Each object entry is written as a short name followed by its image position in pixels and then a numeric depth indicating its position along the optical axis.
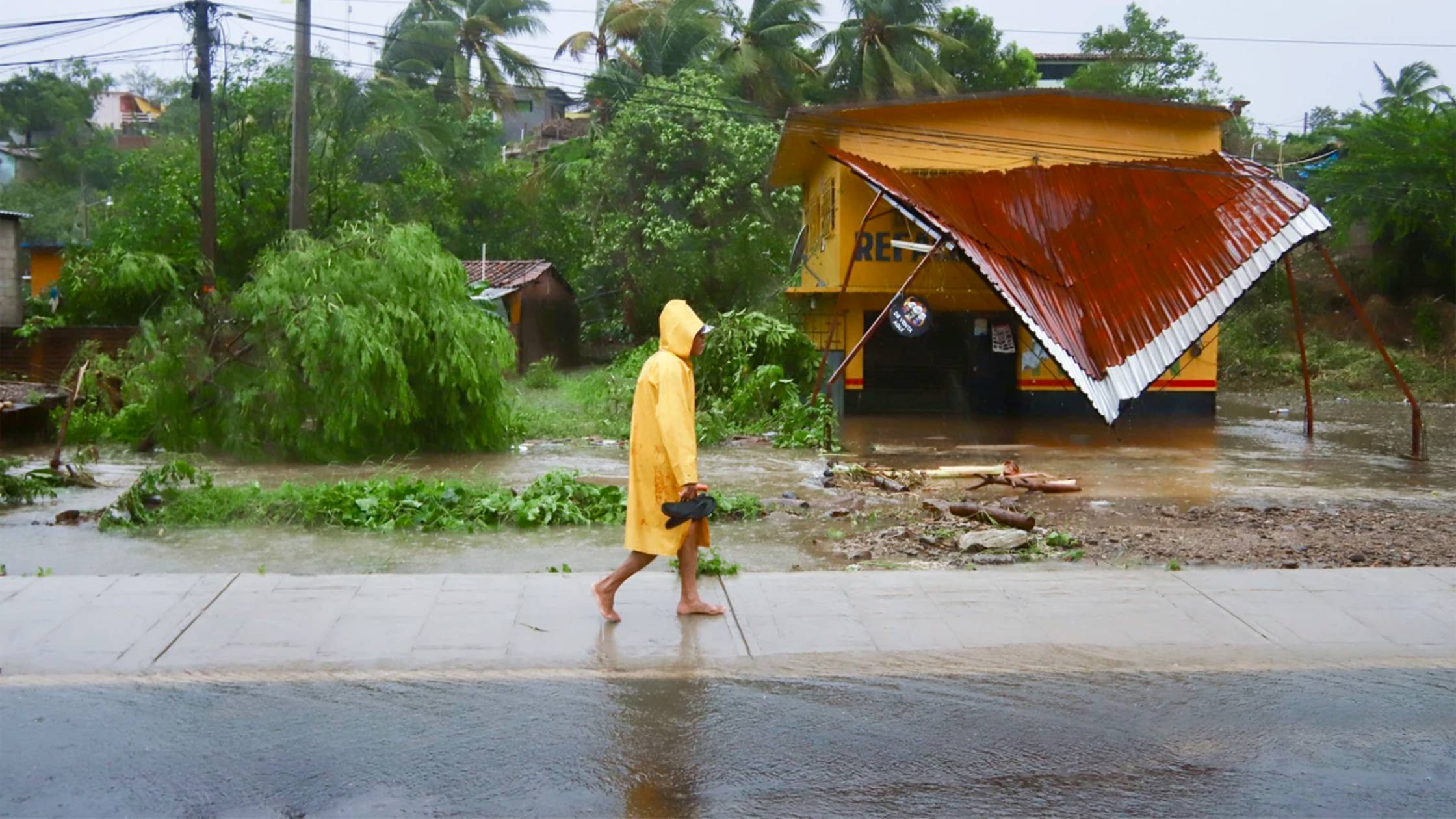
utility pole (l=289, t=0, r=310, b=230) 18.30
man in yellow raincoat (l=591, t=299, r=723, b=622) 6.64
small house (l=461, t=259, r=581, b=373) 32.44
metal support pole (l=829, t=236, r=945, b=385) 16.61
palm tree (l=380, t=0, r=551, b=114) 43.66
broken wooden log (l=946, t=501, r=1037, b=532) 10.21
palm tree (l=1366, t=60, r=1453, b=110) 35.06
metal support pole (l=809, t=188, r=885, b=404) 17.84
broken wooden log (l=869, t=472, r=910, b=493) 12.74
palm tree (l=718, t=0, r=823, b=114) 36.03
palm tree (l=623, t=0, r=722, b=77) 36.31
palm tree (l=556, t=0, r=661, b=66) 39.22
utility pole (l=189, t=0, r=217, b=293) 18.97
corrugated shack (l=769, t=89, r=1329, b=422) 16.94
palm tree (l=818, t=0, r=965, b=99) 36.81
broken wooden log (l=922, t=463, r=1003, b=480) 13.12
